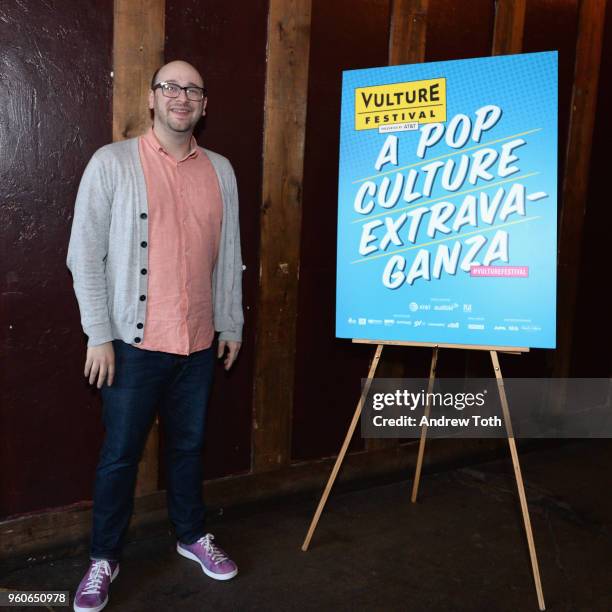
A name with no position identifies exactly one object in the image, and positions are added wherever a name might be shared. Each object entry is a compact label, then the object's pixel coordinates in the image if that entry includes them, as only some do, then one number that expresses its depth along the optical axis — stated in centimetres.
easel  226
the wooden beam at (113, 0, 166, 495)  238
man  212
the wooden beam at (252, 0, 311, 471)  277
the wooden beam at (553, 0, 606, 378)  371
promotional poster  229
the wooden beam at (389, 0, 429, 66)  303
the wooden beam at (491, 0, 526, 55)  333
